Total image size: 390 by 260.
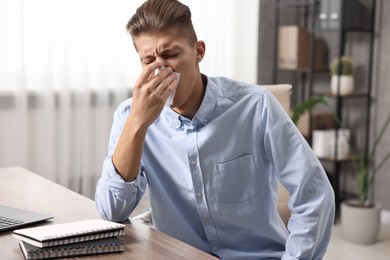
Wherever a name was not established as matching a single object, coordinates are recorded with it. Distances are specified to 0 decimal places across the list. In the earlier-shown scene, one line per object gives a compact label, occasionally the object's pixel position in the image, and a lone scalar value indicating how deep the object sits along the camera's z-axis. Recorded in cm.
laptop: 135
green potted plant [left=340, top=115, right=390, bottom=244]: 332
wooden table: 119
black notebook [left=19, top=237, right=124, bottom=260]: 114
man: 140
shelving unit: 369
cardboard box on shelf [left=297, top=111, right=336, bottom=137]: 392
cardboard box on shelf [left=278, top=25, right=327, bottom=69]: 393
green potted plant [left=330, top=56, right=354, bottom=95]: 372
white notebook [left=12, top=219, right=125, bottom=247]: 116
